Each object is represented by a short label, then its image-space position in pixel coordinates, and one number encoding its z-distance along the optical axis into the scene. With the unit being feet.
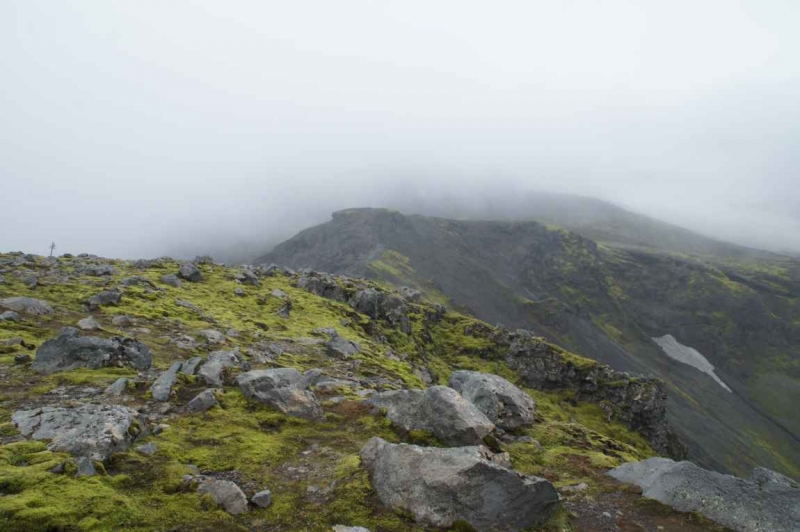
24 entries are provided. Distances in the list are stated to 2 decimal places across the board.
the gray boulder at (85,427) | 45.57
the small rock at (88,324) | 94.06
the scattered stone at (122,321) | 104.73
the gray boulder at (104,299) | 112.37
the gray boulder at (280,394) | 71.36
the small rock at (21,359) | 70.28
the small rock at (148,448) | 49.36
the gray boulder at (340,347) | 137.59
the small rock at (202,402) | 65.46
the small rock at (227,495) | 43.11
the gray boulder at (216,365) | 76.79
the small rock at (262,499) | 44.39
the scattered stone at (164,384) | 66.69
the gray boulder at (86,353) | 71.46
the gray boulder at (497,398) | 97.66
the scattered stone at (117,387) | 65.16
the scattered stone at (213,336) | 110.22
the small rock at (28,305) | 97.76
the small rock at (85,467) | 41.42
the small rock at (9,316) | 90.32
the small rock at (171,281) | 174.09
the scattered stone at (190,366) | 78.81
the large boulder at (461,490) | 45.52
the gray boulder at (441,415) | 65.21
